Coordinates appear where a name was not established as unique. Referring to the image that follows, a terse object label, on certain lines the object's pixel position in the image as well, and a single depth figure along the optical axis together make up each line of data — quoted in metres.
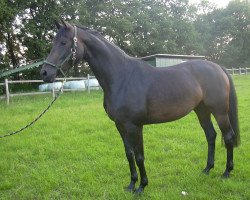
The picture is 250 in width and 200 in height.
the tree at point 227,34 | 44.06
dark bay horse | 3.38
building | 21.36
